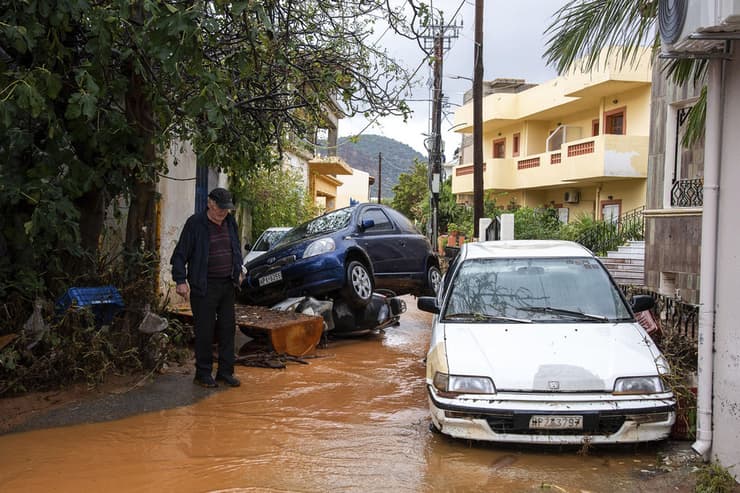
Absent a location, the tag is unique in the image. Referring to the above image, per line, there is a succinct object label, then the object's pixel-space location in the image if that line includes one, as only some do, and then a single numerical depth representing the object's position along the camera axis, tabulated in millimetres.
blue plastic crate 6738
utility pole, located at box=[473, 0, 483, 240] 19766
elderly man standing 7043
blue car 10258
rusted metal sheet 8859
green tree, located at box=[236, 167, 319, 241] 18281
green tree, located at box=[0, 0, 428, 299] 5477
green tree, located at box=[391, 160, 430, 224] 53562
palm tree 7102
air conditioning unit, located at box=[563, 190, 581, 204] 29219
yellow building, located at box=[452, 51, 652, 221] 25062
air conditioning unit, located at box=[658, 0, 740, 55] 4457
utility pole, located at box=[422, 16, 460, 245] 27516
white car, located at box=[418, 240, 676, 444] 5047
